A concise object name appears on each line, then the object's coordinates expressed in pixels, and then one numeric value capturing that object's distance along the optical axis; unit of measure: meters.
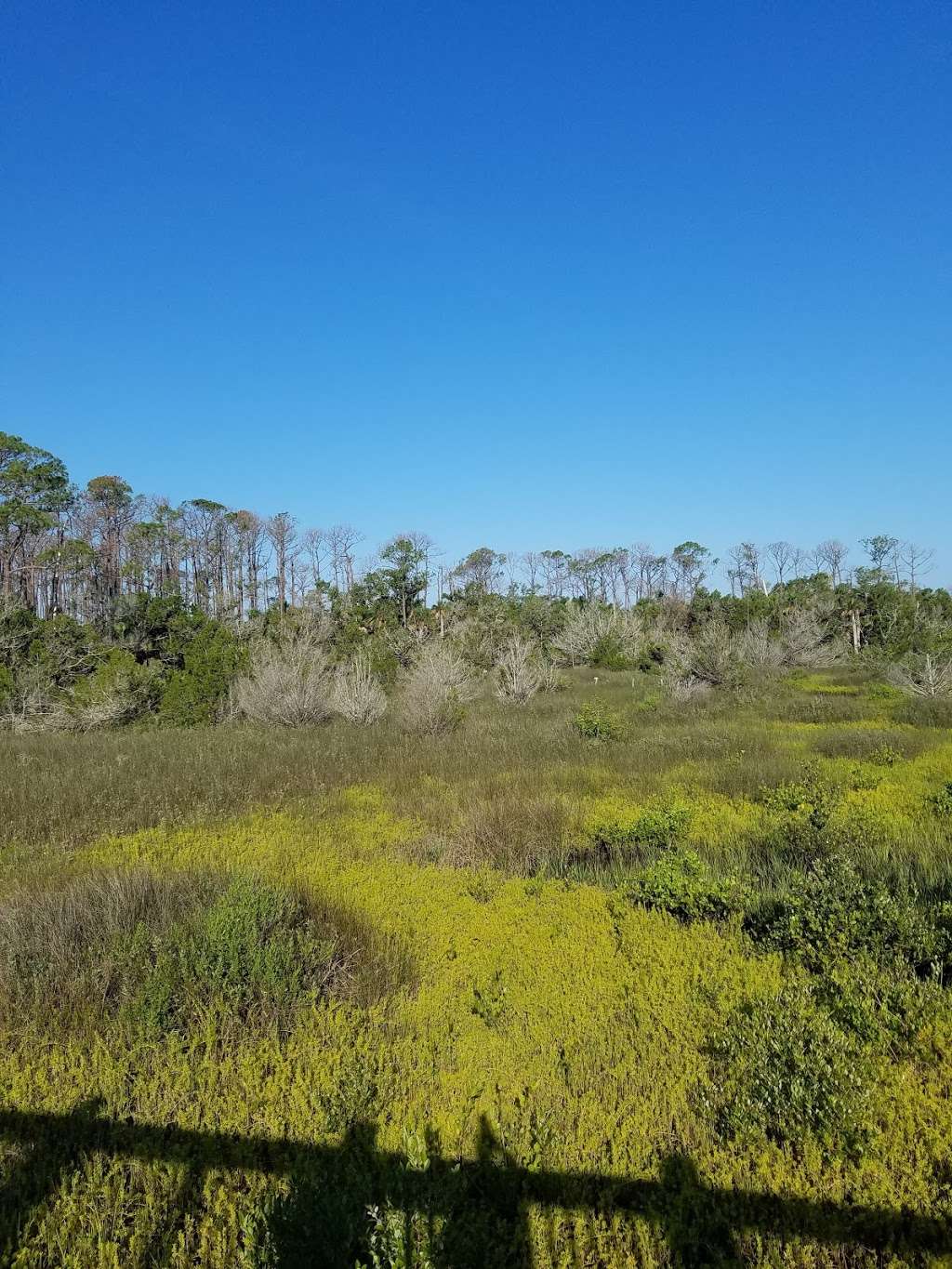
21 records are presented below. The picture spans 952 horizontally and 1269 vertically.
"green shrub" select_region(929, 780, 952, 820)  7.71
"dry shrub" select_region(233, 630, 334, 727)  17.91
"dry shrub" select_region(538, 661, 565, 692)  24.45
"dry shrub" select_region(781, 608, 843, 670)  32.00
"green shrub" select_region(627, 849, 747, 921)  5.23
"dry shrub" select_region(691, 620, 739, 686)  22.97
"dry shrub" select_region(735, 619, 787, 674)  29.53
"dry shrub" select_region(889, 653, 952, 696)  17.81
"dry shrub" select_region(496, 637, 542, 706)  22.05
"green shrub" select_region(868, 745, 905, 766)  10.82
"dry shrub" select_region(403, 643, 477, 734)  16.05
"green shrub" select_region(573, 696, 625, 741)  14.16
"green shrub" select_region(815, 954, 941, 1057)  3.42
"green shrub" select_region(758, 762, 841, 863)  6.69
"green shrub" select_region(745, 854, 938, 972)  4.26
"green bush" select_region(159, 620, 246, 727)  19.05
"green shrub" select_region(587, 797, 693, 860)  7.21
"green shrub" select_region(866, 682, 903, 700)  18.41
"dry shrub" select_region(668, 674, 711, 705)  20.86
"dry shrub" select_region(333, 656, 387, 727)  17.77
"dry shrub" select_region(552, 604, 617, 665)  37.72
